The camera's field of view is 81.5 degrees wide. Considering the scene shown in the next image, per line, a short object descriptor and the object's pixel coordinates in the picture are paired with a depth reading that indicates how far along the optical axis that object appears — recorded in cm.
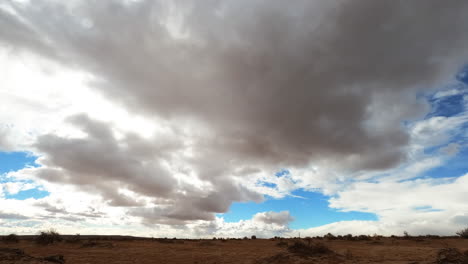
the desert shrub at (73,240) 3162
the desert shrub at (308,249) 1794
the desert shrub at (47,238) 2959
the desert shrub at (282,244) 2586
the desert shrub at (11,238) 3318
